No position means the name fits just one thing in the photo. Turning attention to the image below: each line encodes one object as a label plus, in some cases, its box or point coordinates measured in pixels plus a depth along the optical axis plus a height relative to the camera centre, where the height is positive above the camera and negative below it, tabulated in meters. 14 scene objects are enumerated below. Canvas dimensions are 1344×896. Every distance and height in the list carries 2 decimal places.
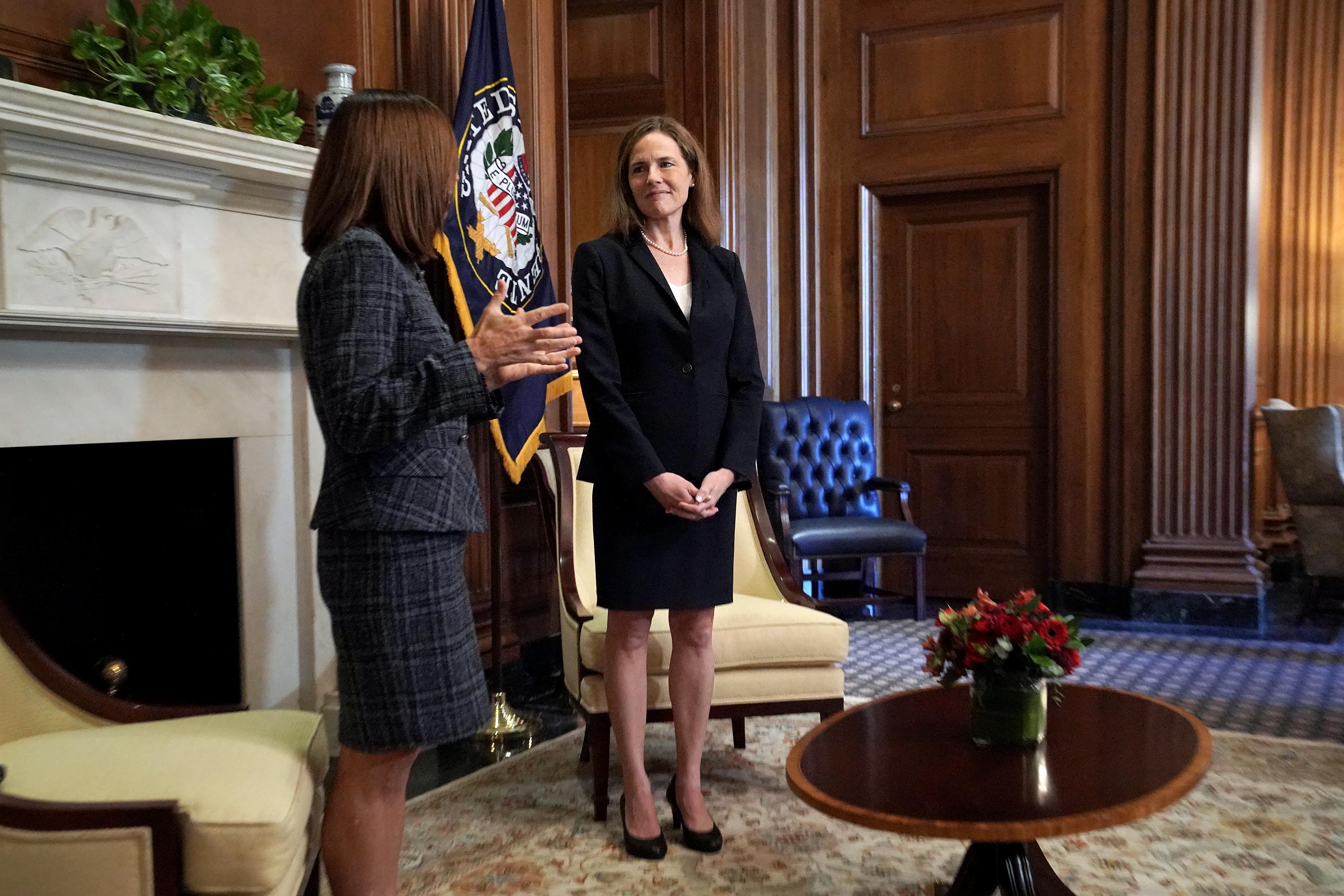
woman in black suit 2.26 -0.08
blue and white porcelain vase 2.80 +0.82
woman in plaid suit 1.43 -0.04
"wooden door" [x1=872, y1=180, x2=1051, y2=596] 5.64 +0.12
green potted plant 2.35 +0.78
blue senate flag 3.25 +0.58
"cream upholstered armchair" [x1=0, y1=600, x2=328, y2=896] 1.35 -0.53
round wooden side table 1.53 -0.61
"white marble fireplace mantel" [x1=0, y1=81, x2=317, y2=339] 2.18 +0.42
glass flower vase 1.82 -0.55
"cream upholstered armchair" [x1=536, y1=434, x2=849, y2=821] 2.56 -0.64
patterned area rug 2.13 -0.99
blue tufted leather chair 5.34 -0.34
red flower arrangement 1.80 -0.43
